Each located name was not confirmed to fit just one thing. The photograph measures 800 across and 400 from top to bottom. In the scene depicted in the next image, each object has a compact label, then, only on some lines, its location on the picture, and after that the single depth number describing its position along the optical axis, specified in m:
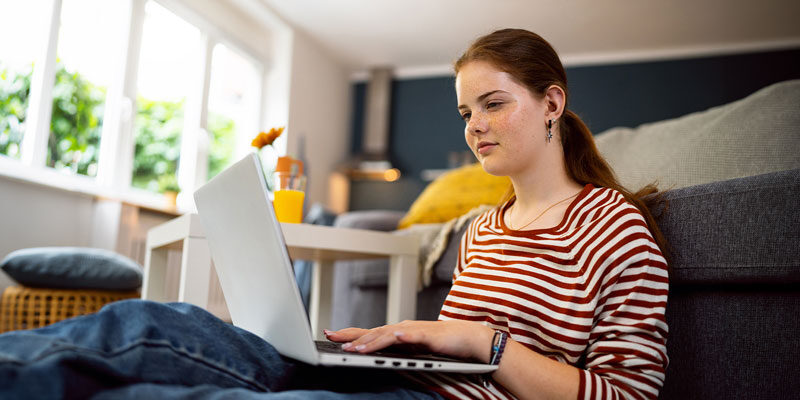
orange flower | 1.58
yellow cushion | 2.18
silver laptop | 0.71
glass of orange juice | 1.61
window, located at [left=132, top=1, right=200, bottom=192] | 3.93
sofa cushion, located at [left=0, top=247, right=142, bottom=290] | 2.32
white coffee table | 1.44
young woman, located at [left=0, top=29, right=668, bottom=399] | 0.64
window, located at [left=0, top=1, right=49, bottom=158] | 3.07
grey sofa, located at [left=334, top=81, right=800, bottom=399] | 0.98
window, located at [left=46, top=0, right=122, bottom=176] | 3.37
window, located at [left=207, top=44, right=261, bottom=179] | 4.58
